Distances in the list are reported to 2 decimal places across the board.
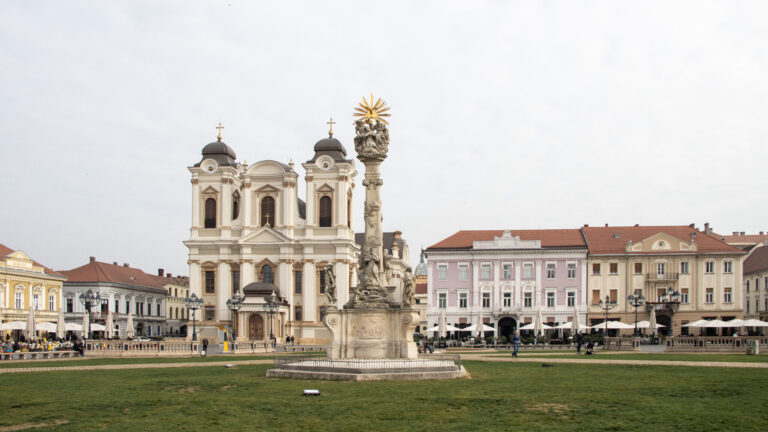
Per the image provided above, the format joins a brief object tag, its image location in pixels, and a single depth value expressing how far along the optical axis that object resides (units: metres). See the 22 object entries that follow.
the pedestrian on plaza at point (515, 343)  39.37
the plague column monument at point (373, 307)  25.28
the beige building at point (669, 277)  70.50
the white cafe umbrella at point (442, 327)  59.14
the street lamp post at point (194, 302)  51.44
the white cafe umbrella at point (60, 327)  49.28
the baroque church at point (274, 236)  78.75
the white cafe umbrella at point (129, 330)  57.48
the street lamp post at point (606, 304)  53.09
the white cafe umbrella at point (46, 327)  58.21
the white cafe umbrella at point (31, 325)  48.16
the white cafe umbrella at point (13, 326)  53.28
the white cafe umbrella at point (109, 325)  55.80
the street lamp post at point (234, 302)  53.75
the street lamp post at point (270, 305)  64.81
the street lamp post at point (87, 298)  45.03
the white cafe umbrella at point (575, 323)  54.62
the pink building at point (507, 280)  72.75
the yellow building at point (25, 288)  68.69
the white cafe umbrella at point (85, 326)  48.23
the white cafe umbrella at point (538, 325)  57.41
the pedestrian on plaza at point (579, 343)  43.81
